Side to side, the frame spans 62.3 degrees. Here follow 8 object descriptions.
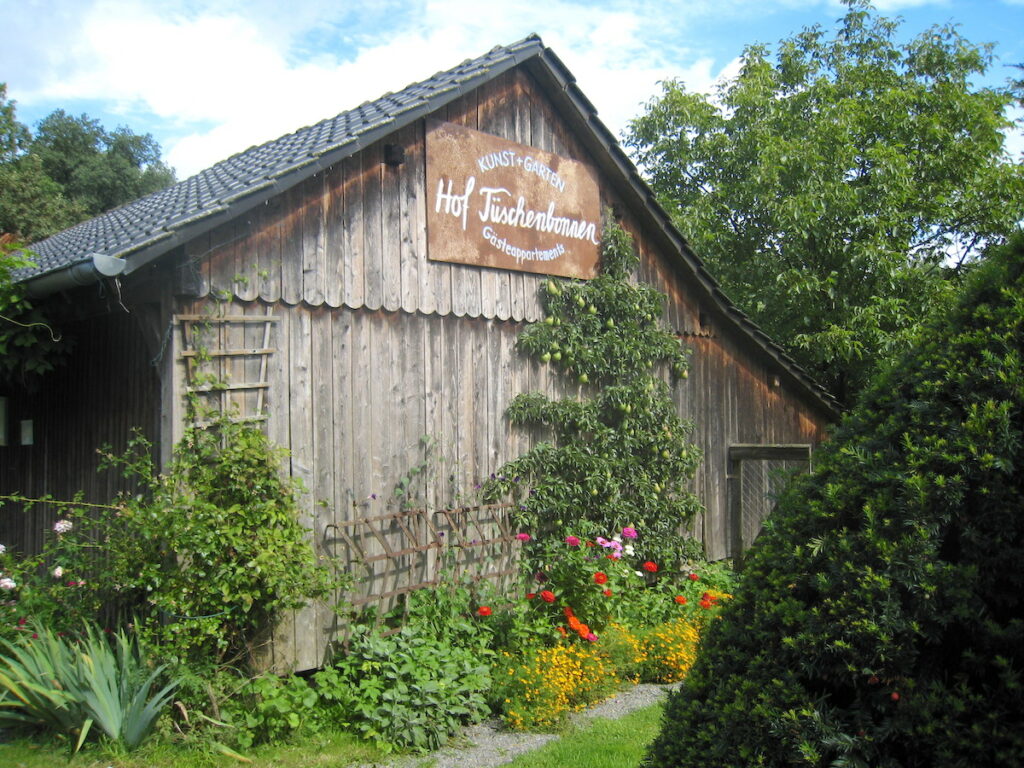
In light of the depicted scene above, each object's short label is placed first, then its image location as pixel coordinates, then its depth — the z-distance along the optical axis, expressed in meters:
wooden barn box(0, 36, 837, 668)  5.73
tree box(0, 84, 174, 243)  24.30
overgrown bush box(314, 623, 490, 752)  5.29
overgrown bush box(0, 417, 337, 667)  5.09
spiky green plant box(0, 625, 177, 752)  4.71
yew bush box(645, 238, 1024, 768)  2.38
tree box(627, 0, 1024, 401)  14.09
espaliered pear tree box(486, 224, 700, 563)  7.87
